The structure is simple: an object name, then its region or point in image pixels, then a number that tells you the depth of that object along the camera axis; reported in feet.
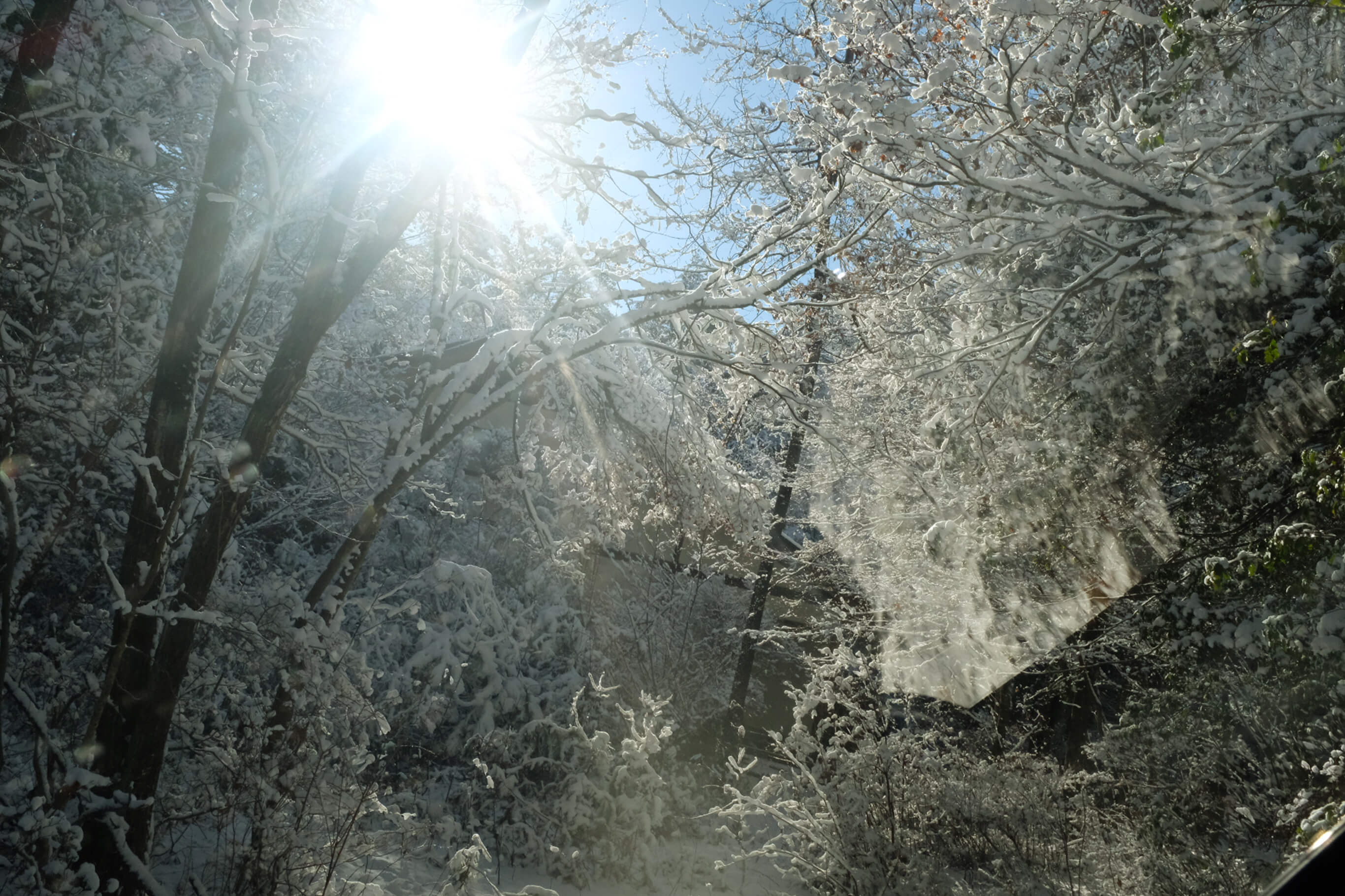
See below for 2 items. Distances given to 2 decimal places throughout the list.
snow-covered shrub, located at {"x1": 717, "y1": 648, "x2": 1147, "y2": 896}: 19.08
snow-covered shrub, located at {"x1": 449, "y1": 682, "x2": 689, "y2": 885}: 24.44
